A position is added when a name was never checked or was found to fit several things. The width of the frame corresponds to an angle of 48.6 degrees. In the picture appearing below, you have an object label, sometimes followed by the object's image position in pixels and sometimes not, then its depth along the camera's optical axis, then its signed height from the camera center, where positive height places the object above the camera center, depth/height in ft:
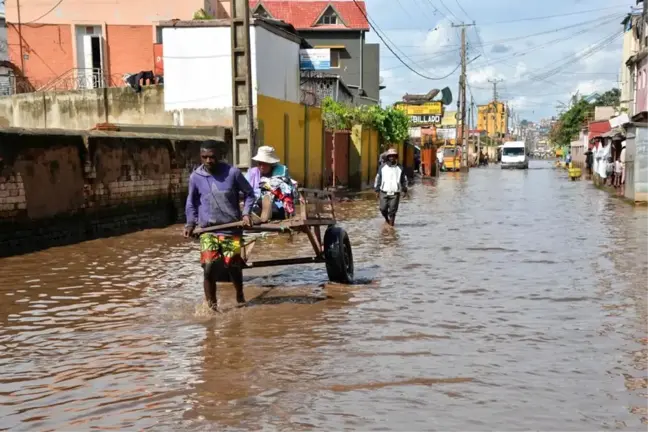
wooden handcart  24.57 -3.27
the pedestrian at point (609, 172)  100.17 -3.45
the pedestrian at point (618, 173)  93.23 -3.30
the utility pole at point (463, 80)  178.13 +17.17
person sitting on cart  25.85 -1.26
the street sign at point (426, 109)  255.70 +14.47
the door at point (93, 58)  102.89 +13.97
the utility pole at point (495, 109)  365.44 +25.30
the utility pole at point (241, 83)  49.34 +4.79
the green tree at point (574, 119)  249.14 +10.32
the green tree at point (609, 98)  247.29 +17.40
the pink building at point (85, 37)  104.01 +16.97
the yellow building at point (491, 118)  475.07 +20.89
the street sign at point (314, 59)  88.02 +11.66
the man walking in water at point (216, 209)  22.67 -1.82
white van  211.41 -2.20
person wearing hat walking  46.96 -1.93
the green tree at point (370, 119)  100.27 +4.80
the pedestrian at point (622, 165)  87.77 -2.20
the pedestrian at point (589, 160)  156.66 -2.79
